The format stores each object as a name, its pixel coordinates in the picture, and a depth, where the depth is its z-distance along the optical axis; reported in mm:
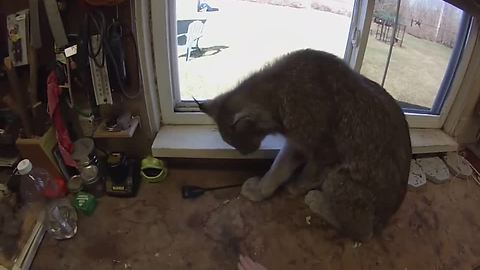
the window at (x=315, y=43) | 1441
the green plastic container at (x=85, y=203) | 1415
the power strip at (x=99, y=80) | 1249
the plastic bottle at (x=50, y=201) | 1362
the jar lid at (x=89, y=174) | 1455
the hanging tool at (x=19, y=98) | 1195
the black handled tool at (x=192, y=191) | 1506
